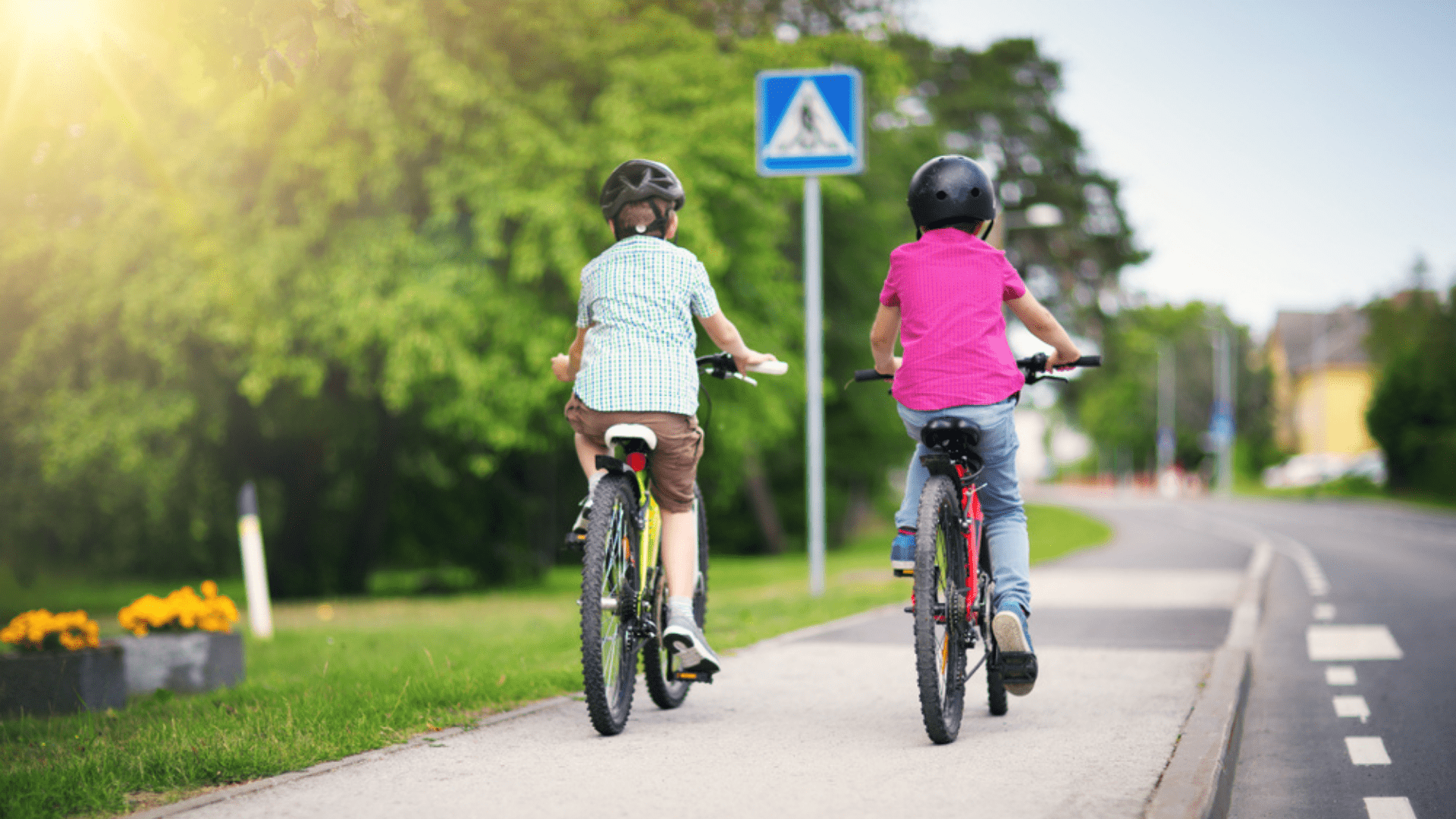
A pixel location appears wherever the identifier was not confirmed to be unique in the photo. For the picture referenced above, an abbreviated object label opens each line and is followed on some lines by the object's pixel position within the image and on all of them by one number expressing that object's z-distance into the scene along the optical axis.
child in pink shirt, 5.05
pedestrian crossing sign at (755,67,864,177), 11.03
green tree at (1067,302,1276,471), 84.62
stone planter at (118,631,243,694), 7.79
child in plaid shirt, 5.25
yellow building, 85.00
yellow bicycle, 4.86
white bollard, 11.78
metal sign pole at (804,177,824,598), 11.67
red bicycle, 4.72
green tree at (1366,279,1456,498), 46.94
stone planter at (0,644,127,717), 6.73
